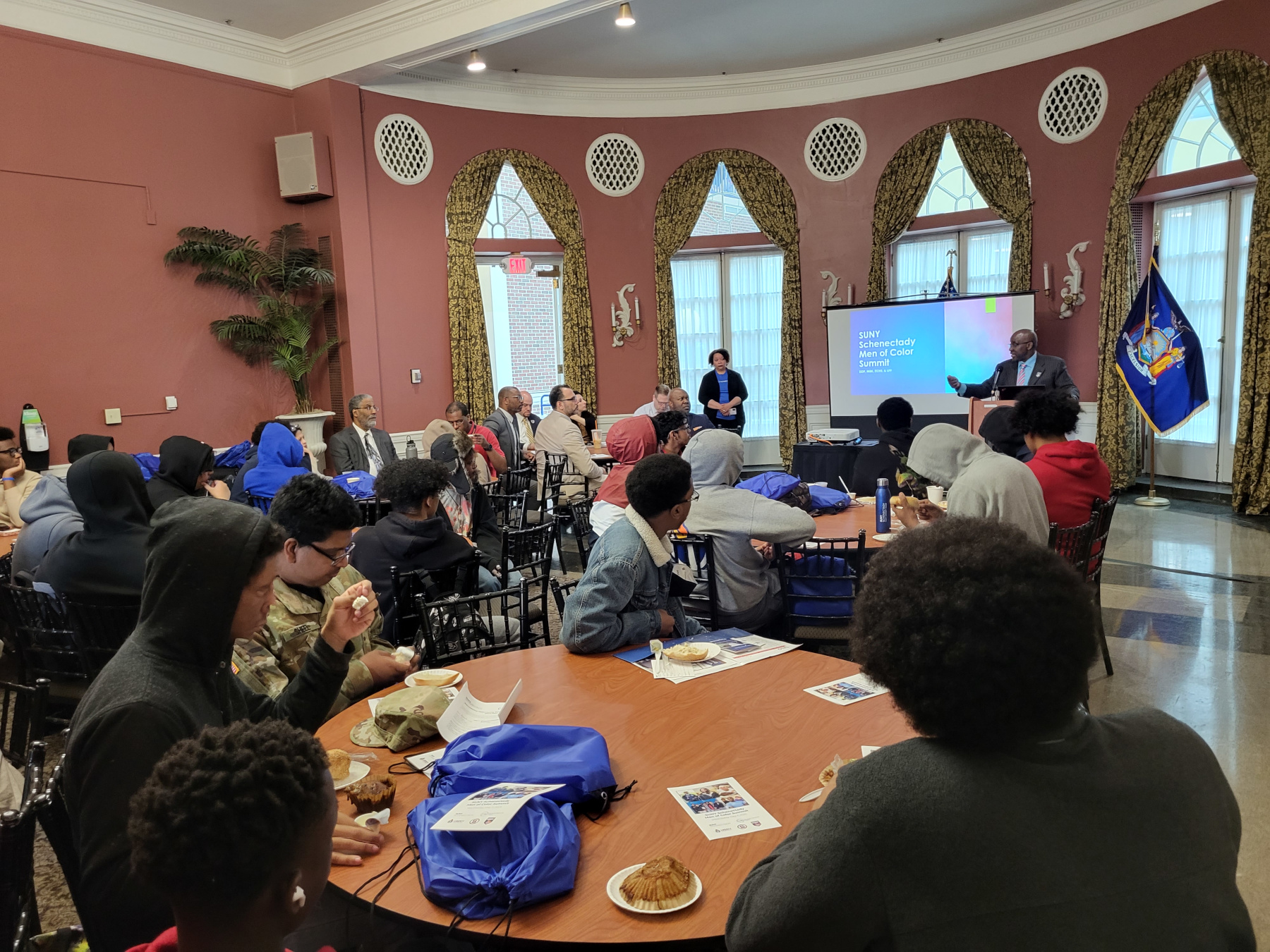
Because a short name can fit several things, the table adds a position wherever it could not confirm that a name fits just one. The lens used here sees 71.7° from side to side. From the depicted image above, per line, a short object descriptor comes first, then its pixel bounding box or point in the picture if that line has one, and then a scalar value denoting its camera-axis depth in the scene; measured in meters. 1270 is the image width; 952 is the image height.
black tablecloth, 7.48
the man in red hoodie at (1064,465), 3.83
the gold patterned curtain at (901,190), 9.57
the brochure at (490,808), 1.49
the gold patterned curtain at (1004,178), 9.01
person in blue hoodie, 5.39
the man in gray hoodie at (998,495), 3.37
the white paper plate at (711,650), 2.55
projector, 9.16
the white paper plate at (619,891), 1.39
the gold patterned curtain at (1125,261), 7.90
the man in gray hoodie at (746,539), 3.49
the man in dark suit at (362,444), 7.35
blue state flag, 7.59
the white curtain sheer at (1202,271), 8.09
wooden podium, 7.80
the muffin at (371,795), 1.73
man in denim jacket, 2.65
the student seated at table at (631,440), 6.08
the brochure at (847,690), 2.22
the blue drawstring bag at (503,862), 1.43
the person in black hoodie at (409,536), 3.34
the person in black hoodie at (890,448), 5.23
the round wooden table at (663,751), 1.42
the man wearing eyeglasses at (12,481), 5.07
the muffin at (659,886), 1.41
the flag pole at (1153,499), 7.96
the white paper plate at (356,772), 1.84
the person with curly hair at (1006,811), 0.94
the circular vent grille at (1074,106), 8.44
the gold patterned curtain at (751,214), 10.40
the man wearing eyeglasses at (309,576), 2.44
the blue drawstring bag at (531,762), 1.69
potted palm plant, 7.85
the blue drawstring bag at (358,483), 6.02
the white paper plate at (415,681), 2.35
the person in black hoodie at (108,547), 3.16
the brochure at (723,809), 1.64
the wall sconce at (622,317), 10.44
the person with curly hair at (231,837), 1.01
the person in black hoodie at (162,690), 1.39
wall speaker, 8.14
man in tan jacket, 7.34
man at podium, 7.84
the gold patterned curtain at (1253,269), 7.25
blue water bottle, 4.06
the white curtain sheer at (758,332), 11.02
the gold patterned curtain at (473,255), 9.37
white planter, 8.20
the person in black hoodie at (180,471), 4.00
